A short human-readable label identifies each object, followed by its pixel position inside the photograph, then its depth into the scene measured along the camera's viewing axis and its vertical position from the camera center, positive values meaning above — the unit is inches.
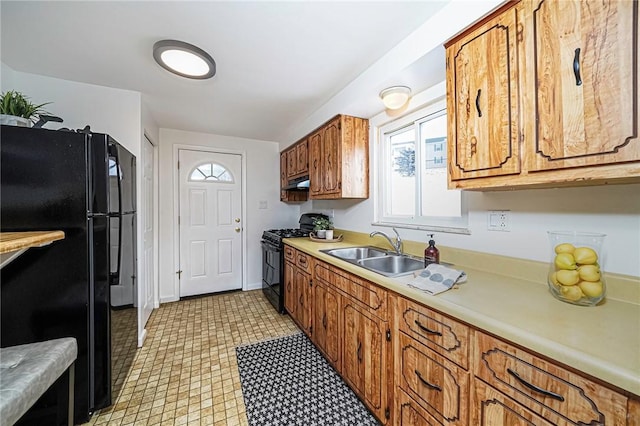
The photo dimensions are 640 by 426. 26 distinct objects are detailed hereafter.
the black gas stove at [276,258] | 112.7 -22.9
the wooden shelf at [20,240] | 34.3 -4.2
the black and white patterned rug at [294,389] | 57.2 -48.2
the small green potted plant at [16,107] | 58.5 +26.3
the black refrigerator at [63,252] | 51.0 -8.6
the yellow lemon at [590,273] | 36.0 -9.4
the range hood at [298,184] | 120.6 +14.5
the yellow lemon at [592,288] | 35.7 -11.7
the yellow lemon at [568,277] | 36.9 -10.3
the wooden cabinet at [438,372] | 26.1 -24.0
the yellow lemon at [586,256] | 36.4 -7.1
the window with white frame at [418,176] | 71.1 +11.8
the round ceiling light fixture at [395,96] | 69.5 +33.4
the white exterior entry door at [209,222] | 133.6 -5.3
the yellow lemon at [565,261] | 37.4 -8.0
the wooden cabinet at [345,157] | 92.7 +21.3
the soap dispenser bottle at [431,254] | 64.1 -11.6
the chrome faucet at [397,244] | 78.7 -11.1
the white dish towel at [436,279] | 43.5 -13.2
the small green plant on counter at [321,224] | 116.5 -6.1
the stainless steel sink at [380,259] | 71.8 -15.3
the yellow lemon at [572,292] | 36.7 -12.7
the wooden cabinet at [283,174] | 145.0 +22.8
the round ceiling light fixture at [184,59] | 60.4 +41.3
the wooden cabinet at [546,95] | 30.9 +17.6
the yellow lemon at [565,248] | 38.6 -6.2
